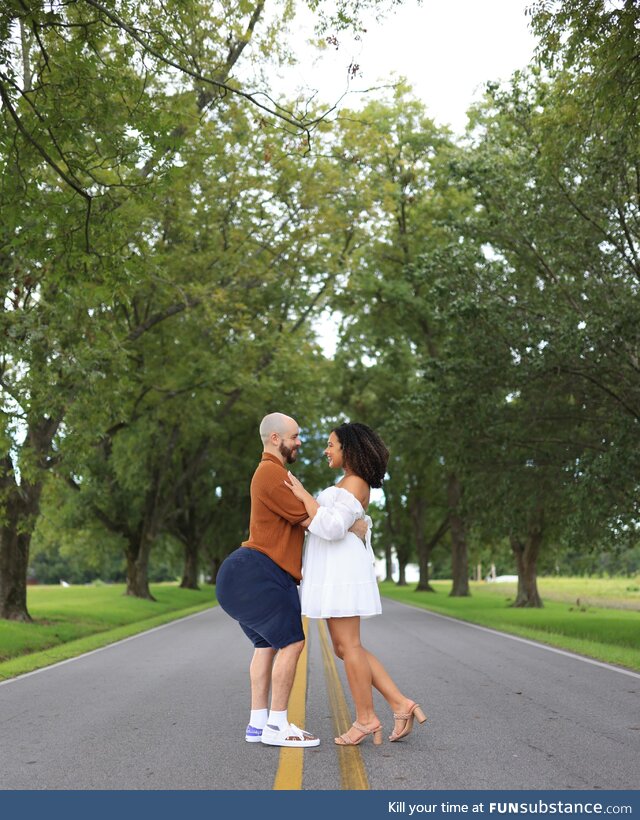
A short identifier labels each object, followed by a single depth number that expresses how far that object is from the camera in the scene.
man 6.20
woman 6.07
